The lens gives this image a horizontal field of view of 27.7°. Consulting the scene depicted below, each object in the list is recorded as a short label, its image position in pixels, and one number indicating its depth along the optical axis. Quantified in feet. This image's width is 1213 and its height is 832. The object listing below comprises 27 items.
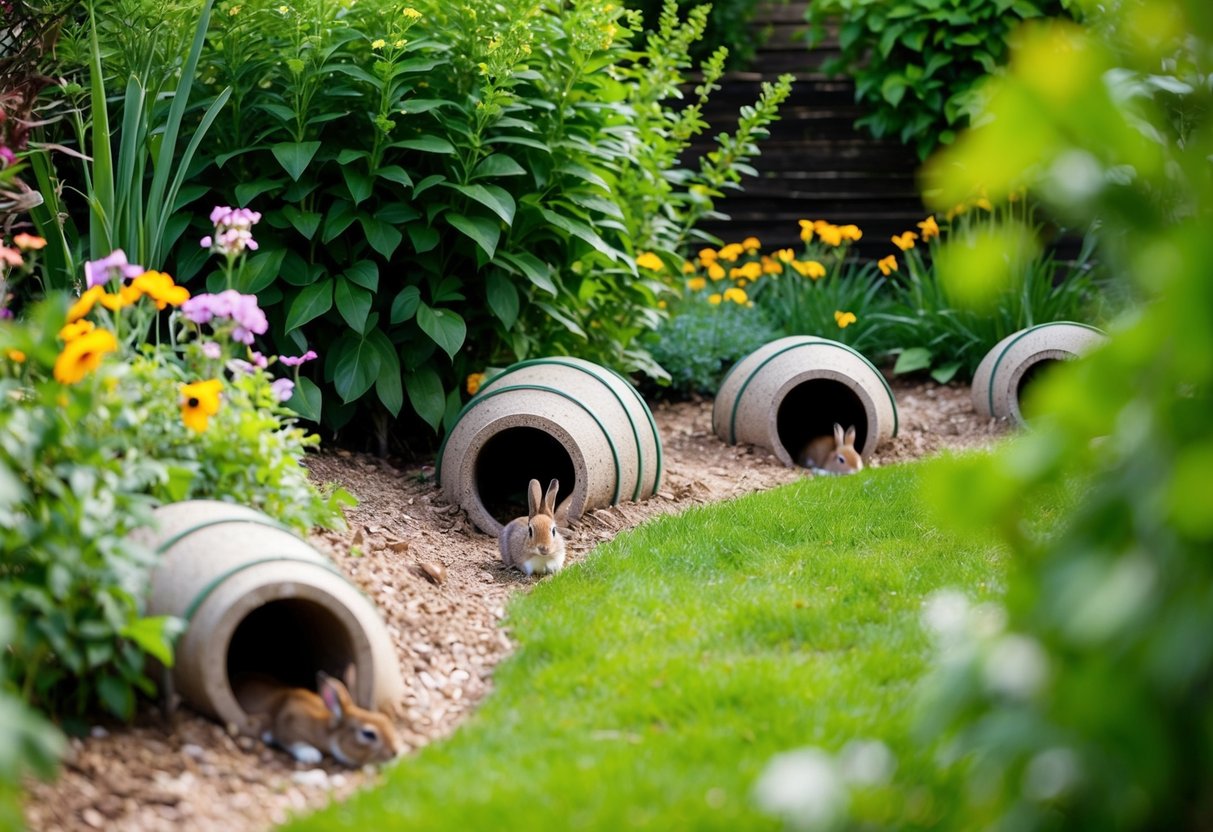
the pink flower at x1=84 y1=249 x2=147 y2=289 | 21.47
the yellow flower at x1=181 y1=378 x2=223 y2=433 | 20.10
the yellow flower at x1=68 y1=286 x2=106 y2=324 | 19.43
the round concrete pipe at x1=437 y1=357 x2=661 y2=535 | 31.91
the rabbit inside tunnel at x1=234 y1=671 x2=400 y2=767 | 18.78
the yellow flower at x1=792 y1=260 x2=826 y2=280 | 49.24
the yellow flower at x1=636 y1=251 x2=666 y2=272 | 40.29
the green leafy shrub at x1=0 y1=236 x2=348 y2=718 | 17.38
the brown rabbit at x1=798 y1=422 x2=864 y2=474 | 37.86
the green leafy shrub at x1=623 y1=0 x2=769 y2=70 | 59.26
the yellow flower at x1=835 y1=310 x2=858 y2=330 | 46.65
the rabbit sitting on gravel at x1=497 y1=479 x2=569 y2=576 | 28.09
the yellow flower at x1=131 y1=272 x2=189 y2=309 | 20.52
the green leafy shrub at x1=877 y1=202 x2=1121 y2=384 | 47.55
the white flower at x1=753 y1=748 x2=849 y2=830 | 11.01
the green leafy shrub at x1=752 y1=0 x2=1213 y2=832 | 10.32
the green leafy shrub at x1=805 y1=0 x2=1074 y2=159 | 53.06
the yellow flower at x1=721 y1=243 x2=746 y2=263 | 49.47
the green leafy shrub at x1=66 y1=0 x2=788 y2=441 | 32.42
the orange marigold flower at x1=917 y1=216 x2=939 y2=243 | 48.93
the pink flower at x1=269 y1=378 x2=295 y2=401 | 23.27
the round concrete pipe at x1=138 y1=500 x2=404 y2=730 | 19.01
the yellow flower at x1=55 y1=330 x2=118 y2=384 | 17.67
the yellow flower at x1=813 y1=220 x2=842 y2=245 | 49.16
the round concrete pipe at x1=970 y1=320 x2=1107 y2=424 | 42.06
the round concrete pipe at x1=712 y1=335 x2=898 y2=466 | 39.70
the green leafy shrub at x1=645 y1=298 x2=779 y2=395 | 46.73
